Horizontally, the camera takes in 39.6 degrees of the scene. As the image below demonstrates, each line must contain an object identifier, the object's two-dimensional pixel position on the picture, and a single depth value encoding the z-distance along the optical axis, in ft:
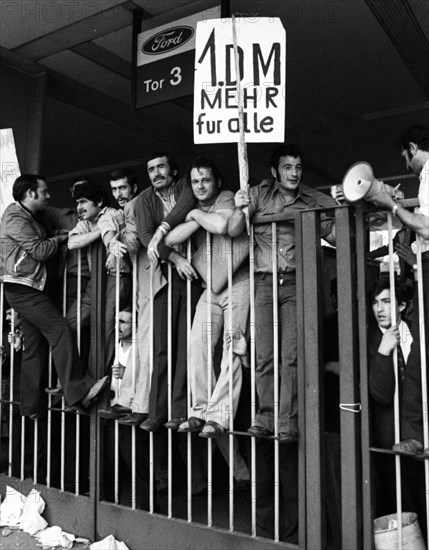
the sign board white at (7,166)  15.19
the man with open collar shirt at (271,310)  9.59
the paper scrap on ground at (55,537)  11.06
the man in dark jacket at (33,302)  11.92
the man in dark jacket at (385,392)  8.73
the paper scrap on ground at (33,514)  11.79
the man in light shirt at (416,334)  8.38
